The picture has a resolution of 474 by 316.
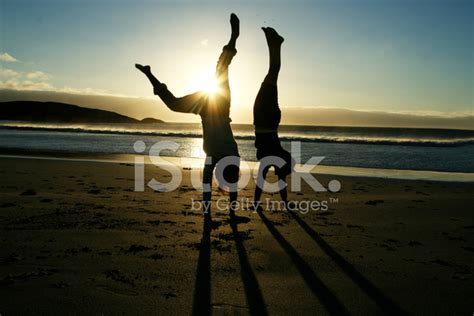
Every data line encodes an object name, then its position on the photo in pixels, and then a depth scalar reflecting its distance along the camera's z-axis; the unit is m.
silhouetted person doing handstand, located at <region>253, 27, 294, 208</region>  6.83
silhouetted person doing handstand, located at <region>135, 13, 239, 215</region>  5.59
